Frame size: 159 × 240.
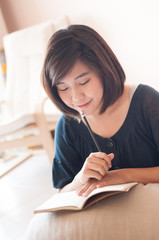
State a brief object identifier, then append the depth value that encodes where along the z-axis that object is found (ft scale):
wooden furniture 8.85
